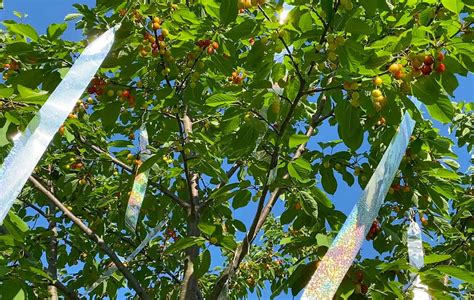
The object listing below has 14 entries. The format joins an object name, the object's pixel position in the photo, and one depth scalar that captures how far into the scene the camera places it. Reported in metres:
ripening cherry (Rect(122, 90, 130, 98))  2.97
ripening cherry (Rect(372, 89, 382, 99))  2.20
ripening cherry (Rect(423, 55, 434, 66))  2.12
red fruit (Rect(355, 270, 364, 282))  2.37
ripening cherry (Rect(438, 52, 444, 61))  2.11
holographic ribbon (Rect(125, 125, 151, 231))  2.94
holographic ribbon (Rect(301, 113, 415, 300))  1.90
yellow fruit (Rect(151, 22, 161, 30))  2.67
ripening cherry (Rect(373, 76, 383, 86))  2.13
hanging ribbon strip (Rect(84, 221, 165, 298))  2.87
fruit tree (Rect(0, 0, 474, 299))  2.19
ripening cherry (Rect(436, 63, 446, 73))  2.13
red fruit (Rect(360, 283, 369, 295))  2.38
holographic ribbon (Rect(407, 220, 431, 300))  2.28
